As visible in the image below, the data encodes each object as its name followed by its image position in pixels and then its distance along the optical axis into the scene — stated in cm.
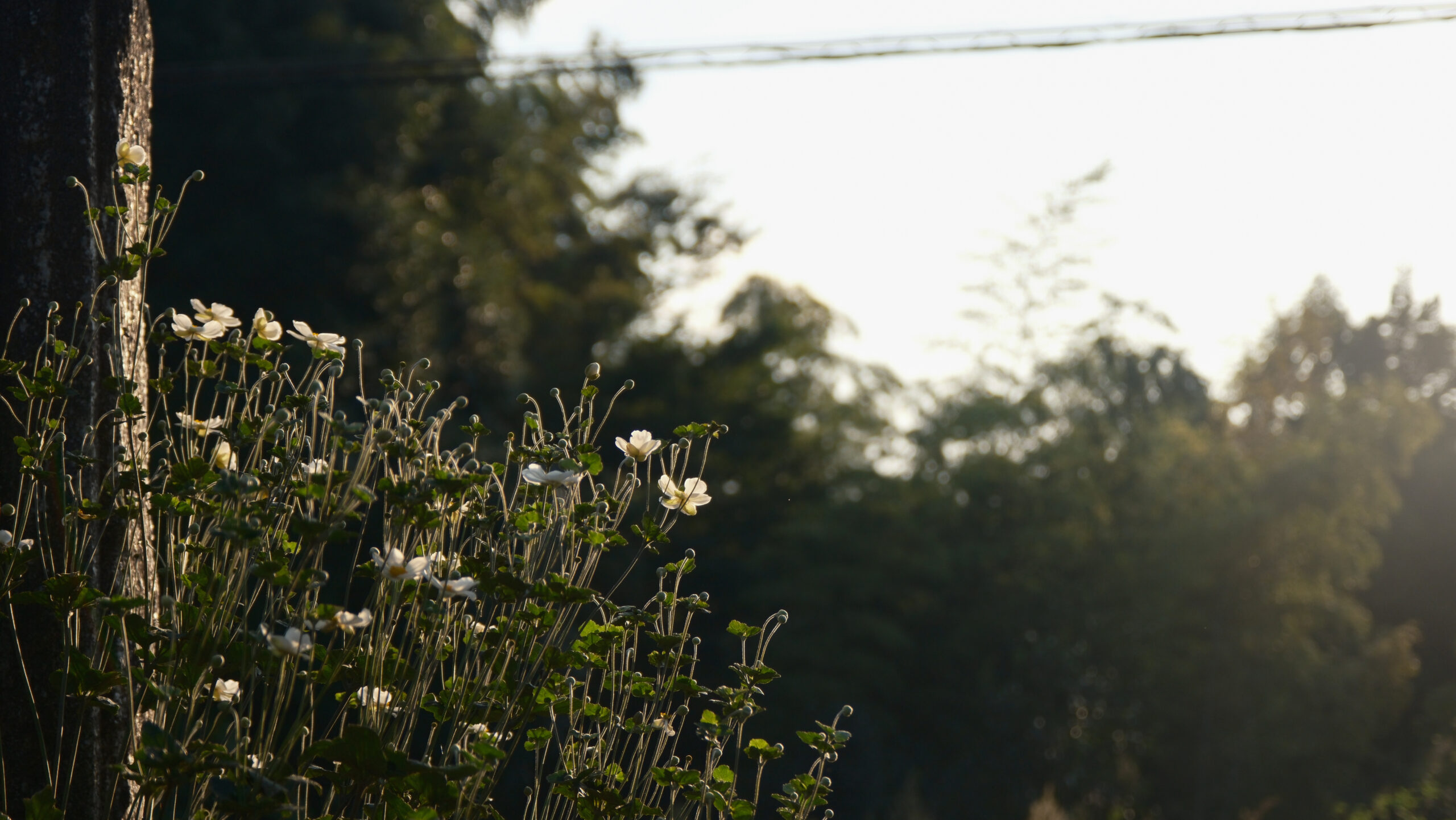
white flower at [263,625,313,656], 394
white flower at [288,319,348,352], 415
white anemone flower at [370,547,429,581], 402
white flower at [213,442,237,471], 414
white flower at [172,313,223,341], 411
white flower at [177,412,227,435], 410
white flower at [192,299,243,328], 414
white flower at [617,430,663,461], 418
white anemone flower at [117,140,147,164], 414
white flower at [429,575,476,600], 401
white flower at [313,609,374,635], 396
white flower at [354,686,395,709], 409
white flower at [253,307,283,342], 410
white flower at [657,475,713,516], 422
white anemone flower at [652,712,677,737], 424
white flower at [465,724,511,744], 409
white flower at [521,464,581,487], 407
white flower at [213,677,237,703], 410
